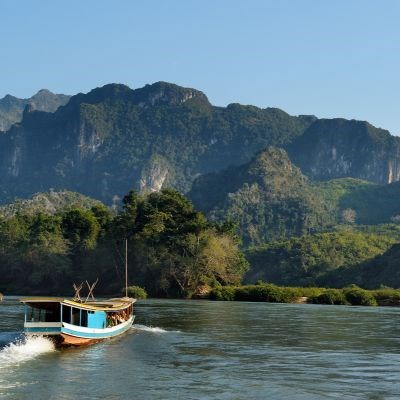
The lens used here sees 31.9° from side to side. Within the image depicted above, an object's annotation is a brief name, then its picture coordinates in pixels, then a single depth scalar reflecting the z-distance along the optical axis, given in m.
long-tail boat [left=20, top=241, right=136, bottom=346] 38.38
